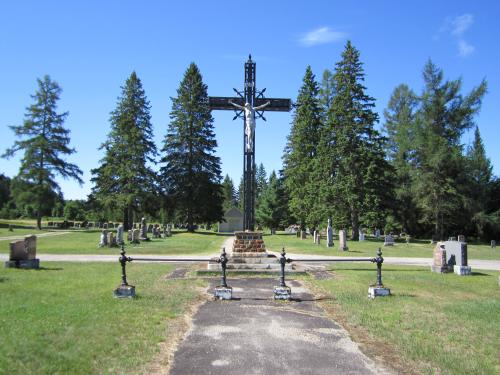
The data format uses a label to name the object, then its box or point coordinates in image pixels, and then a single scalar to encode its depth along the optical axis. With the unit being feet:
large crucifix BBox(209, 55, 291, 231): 53.11
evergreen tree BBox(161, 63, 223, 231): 156.46
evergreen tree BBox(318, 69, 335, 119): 149.02
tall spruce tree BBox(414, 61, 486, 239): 131.34
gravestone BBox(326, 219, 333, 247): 95.20
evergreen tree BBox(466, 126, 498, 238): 138.62
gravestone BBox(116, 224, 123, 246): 85.97
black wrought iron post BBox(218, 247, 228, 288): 33.31
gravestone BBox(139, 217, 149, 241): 104.47
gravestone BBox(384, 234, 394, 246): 103.58
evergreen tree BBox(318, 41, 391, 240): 118.68
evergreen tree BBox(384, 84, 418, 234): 147.43
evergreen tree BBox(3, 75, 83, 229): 146.51
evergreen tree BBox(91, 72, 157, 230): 151.12
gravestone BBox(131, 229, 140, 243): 92.12
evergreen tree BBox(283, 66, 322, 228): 142.72
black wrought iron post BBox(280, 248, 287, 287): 33.71
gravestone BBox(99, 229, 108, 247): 81.10
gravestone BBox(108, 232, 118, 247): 82.28
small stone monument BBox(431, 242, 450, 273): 51.62
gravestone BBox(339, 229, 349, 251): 84.98
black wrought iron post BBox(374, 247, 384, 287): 34.68
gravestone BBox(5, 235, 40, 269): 46.44
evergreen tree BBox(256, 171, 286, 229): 181.78
